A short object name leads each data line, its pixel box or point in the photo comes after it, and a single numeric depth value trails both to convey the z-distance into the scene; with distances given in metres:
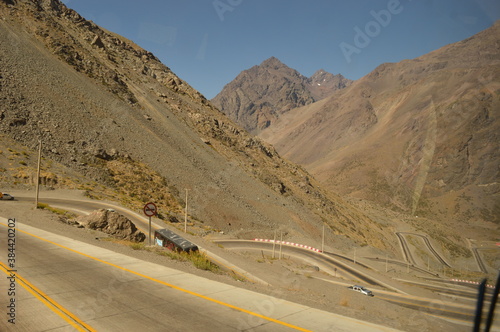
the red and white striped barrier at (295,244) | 44.13
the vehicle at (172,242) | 18.55
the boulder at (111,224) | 19.69
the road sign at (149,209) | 15.53
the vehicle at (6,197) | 26.34
